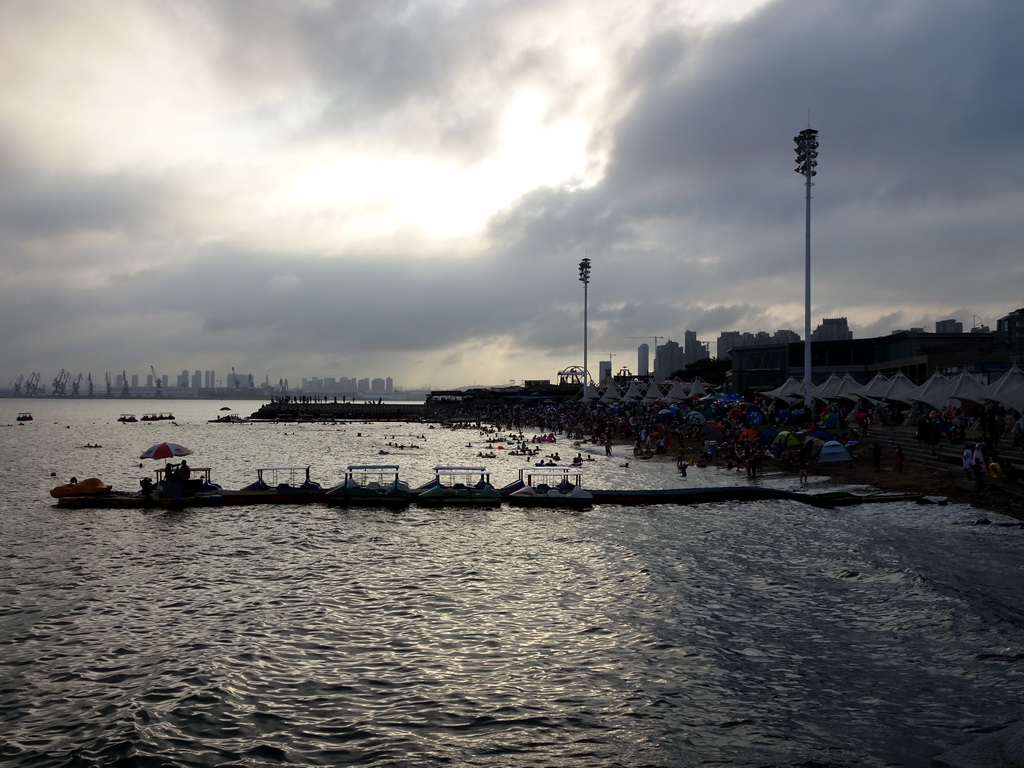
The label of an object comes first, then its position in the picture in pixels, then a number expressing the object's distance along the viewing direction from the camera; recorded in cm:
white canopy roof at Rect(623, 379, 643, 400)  9631
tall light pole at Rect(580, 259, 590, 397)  10868
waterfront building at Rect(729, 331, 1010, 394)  6996
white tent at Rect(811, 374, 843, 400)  5638
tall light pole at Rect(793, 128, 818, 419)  5141
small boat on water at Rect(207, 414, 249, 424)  15075
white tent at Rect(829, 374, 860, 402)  5422
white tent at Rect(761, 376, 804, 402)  5934
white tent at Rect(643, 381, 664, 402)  8717
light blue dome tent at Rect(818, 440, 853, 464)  3981
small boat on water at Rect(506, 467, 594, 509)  3441
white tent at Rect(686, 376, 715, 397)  8891
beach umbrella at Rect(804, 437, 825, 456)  4283
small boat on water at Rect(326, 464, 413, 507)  3509
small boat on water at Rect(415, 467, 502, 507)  3506
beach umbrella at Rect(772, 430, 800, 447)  4297
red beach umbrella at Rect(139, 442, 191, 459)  3440
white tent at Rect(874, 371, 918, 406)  4544
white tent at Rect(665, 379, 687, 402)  8375
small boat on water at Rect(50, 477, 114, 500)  3591
